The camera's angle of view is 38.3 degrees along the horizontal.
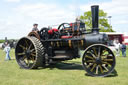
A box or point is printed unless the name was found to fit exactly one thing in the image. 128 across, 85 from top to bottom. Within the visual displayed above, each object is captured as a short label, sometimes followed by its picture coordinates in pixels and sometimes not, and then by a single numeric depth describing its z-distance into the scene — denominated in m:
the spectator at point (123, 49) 15.60
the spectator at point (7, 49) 13.86
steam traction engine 6.82
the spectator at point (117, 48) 16.10
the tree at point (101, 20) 44.22
